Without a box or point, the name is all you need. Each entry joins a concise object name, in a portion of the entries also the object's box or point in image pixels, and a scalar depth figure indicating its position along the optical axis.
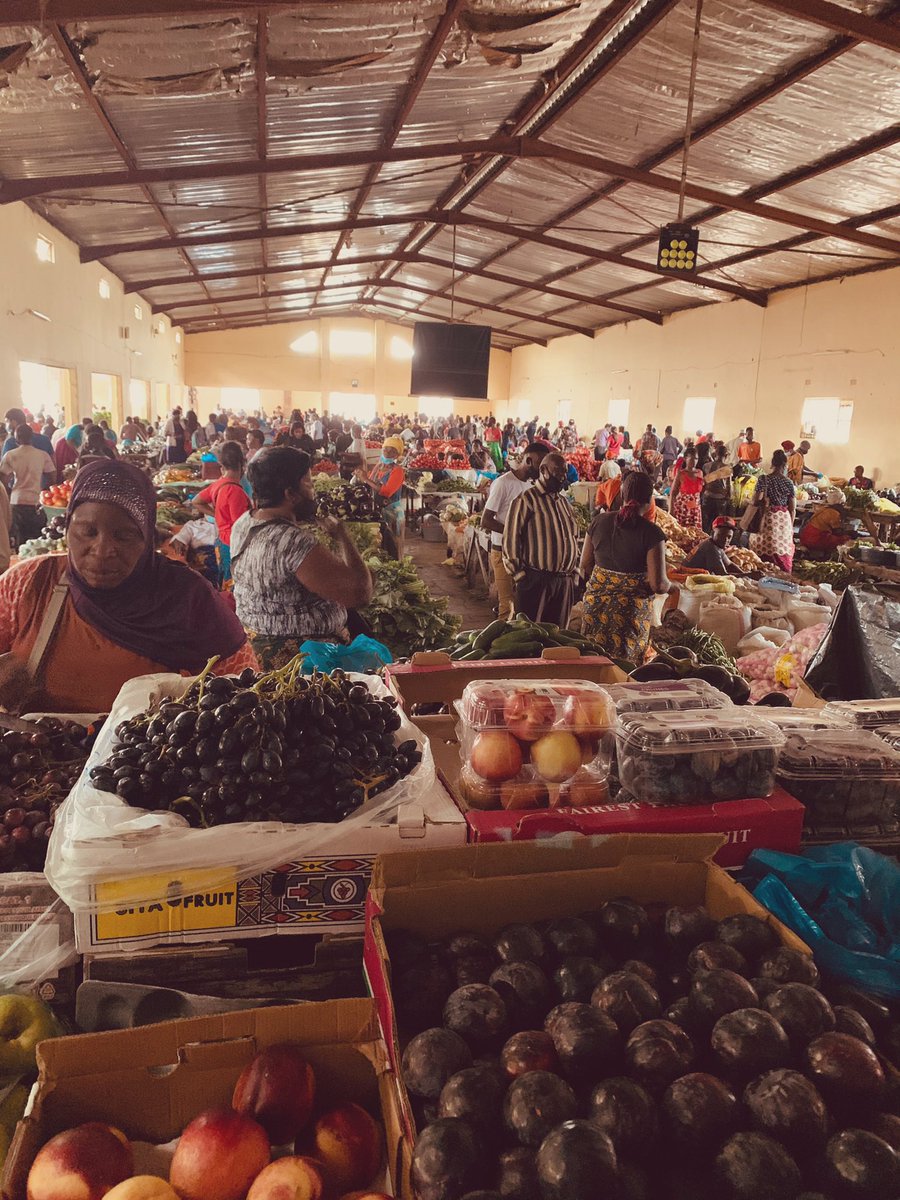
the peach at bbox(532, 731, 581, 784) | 1.85
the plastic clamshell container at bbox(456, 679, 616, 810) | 1.84
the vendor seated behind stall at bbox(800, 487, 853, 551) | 10.66
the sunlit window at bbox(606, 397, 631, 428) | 23.59
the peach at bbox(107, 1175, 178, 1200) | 1.02
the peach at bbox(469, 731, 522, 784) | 1.84
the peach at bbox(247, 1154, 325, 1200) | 1.03
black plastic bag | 3.26
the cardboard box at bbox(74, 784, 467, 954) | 1.49
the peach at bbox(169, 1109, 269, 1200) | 1.07
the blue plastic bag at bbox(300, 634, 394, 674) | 3.07
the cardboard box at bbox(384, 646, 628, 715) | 2.50
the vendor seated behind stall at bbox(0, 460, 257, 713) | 2.42
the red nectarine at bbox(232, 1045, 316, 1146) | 1.15
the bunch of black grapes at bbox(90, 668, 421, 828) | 1.58
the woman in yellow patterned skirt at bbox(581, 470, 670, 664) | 4.99
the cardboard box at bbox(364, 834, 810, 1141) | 1.48
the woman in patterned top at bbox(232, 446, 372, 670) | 3.15
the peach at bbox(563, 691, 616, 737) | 1.90
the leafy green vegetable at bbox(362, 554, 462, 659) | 5.86
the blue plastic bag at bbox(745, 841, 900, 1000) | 1.45
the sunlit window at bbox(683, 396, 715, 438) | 19.78
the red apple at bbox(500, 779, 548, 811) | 1.82
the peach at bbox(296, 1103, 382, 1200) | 1.15
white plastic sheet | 1.47
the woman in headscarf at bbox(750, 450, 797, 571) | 9.37
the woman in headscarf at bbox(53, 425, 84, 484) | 10.11
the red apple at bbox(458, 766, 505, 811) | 1.83
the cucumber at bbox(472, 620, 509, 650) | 3.79
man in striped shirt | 5.48
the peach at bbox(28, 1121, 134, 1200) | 1.04
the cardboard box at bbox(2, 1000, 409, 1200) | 1.15
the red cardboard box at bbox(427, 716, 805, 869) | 1.68
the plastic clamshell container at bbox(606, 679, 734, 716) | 2.05
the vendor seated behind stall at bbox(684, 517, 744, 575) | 7.79
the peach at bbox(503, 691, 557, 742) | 1.89
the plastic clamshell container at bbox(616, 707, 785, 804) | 1.79
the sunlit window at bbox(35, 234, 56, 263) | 11.79
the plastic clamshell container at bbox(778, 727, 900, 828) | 1.91
